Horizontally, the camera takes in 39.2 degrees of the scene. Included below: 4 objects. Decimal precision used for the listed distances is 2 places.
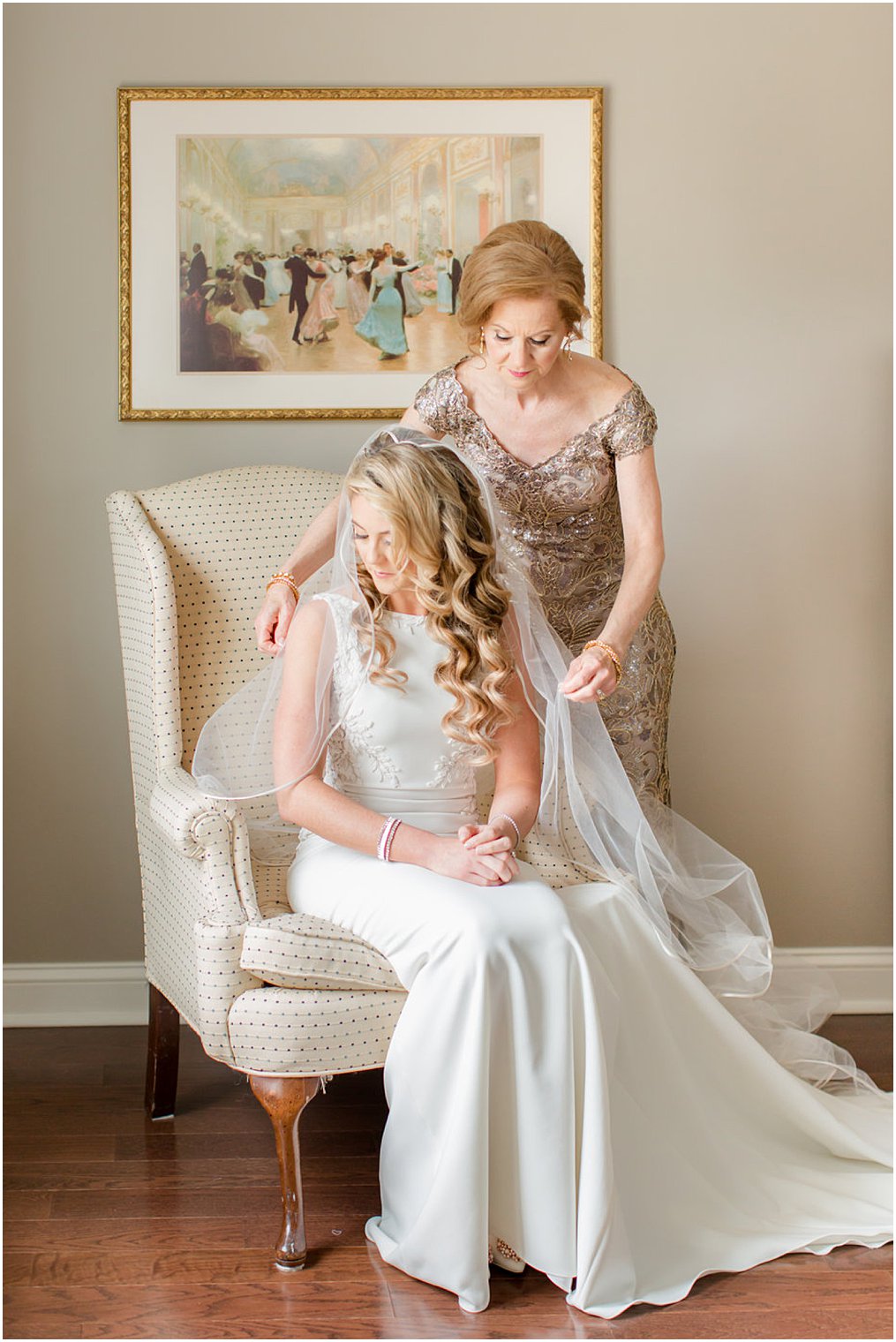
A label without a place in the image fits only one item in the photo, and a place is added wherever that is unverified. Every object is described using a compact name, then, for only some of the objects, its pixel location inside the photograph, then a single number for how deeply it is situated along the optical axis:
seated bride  2.11
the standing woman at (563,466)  2.50
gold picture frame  3.28
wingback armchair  2.20
